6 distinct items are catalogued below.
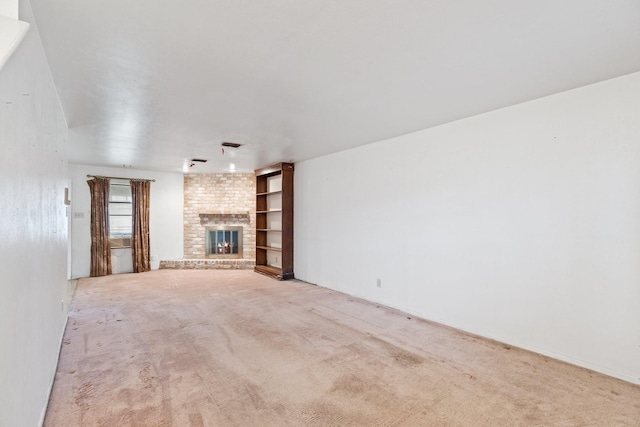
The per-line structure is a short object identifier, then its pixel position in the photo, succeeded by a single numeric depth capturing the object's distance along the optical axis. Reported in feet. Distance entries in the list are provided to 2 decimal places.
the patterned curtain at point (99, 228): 22.40
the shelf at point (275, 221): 21.49
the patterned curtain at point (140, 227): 24.07
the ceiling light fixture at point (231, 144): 15.60
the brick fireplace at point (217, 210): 26.73
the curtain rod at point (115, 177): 22.55
